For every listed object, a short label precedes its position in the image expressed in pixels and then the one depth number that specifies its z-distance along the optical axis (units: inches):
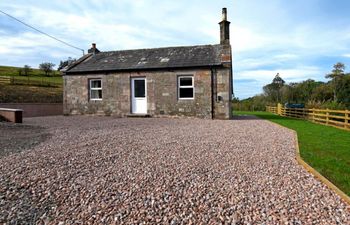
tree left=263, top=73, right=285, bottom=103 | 1721.5
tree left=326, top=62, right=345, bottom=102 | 1806.2
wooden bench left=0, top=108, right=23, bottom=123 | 486.9
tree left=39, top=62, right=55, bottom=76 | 2216.3
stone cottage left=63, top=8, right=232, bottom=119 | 606.2
